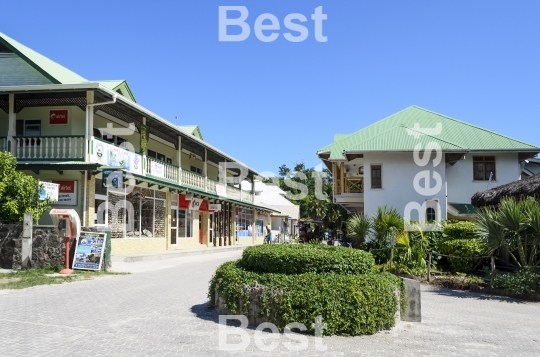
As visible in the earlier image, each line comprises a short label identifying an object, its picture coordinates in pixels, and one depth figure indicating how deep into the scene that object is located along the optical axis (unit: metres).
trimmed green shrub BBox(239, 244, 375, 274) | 8.45
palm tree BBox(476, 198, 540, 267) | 12.55
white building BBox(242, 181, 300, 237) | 57.12
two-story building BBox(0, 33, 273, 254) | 18.91
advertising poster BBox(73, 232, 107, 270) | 15.39
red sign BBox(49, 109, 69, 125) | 20.42
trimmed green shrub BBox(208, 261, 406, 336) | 7.58
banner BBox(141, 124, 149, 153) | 23.14
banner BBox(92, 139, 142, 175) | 19.35
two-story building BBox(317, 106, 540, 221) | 27.03
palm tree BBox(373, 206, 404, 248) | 16.95
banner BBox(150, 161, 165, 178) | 24.05
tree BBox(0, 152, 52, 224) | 15.69
